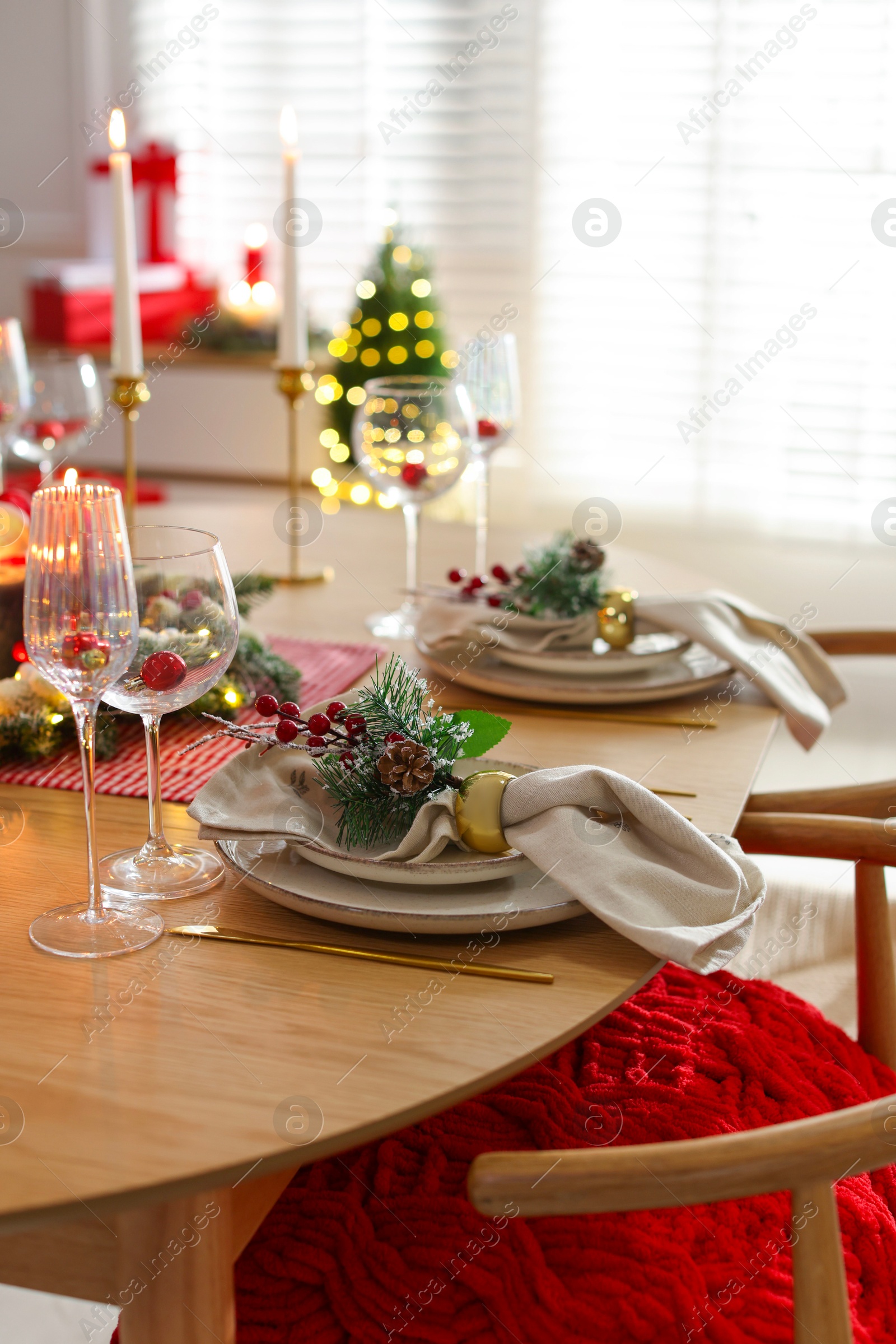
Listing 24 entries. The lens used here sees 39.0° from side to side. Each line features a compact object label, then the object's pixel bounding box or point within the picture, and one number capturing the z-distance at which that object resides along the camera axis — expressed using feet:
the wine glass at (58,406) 5.60
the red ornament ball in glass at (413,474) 4.43
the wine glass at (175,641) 2.60
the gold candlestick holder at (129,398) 4.34
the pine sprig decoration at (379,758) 2.70
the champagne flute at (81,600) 2.28
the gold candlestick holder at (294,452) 5.09
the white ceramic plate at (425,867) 2.54
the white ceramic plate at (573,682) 3.86
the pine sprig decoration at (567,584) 4.09
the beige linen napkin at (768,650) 3.92
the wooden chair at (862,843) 3.45
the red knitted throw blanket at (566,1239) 2.51
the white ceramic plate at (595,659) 3.95
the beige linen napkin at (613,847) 2.46
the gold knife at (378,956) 2.40
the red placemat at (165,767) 3.28
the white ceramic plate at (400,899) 2.47
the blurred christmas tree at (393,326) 11.03
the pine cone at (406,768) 2.60
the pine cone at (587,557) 4.08
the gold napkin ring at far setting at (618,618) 3.99
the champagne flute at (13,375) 5.54
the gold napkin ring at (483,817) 2.61
